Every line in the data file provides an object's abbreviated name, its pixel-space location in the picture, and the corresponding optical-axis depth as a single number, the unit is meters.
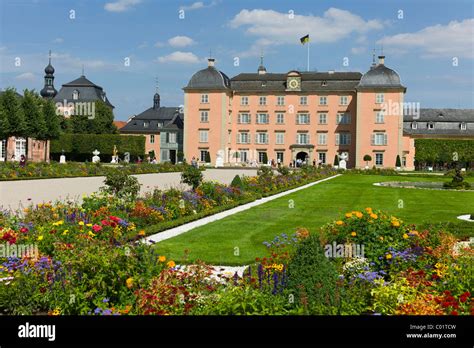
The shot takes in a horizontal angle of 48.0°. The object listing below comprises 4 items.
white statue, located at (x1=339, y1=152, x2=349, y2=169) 57.03
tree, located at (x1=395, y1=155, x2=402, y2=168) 53.62
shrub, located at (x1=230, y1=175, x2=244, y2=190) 18.92
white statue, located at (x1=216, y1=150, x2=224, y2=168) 56.17
